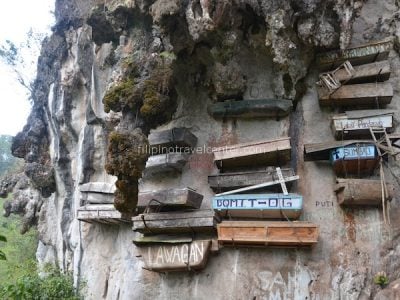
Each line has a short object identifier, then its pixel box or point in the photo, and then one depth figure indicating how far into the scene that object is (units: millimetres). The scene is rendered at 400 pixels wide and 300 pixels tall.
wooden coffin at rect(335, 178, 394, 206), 6941
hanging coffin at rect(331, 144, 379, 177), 7066
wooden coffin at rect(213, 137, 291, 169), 7332
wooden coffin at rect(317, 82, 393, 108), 7518
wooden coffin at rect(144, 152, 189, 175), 8031
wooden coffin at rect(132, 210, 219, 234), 7238
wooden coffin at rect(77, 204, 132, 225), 8453
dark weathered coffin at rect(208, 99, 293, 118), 7867
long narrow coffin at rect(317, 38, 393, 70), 7727
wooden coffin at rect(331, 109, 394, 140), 7312
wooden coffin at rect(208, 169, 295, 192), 7340
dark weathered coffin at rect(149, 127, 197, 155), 8016
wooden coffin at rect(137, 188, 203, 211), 7359
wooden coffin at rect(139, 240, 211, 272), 7199
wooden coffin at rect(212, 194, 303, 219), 6941
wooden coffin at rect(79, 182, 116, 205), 8930
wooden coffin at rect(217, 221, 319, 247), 6703
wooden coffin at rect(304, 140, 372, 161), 7182
